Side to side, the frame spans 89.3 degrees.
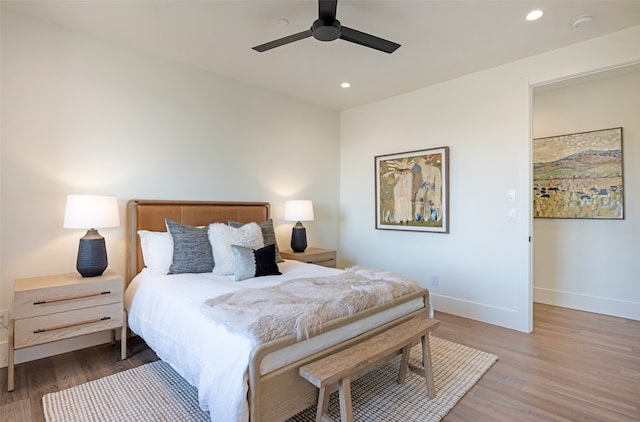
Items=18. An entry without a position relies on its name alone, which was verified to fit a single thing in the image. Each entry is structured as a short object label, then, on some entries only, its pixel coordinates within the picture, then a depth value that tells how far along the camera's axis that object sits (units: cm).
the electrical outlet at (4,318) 242
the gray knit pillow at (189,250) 274
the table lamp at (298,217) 397
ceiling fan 202
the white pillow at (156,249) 276
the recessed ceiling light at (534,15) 239
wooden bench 156
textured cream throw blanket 162
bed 148
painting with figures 381
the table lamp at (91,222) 241
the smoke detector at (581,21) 246
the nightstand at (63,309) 215
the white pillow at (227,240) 279
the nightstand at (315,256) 383
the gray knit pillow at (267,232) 328
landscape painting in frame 369
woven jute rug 190
